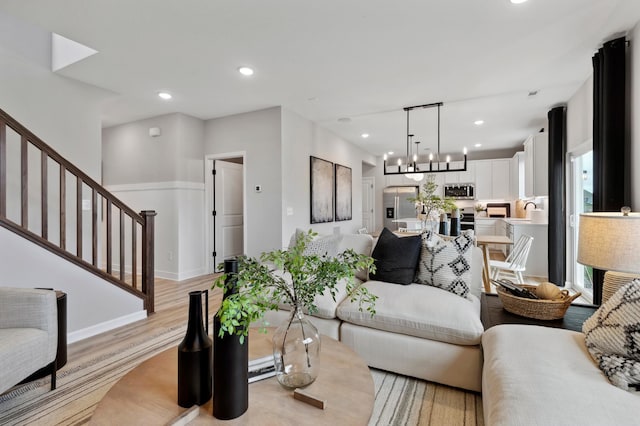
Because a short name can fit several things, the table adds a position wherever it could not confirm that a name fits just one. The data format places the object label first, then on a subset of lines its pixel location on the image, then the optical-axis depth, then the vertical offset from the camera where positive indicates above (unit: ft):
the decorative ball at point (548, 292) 6.56 -1.75
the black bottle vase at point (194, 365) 3.40 -1.69
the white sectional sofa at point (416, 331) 6.14 -2.60
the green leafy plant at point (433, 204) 13.47 +0.32
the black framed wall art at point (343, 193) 20.21 +1.29
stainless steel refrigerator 27.27 +0.68
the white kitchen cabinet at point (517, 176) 21.88 +2.61
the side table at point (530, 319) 6.16 -2.27
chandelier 14.70 +4.21
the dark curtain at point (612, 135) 8.46 +2.12
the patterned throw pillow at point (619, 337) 3.88 -1.82
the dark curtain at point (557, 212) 13.74 -0.04
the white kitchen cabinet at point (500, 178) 25.09 +2.71
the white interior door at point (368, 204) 29.19 +0.73
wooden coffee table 3.21 -2.16
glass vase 3.68 -1.67
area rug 5.52 -3.71
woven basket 6.27 -1.99
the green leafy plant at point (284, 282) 3.07 -0.75
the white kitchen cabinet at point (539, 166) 15.85 +2.41
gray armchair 5.43 -2.17
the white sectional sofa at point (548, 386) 3.33 -2.17
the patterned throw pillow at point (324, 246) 9.04 -1.02
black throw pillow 8.06 -1.27
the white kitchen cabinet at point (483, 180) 25.57 +2.62
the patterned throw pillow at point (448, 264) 7.62 -1.34
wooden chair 12.60 -2.07
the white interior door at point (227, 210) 17.72 +0.12
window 12.74 +0.35
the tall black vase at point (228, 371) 3.14 -1.64
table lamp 5.06 -0.60
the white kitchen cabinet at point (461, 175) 26.00 +3.09
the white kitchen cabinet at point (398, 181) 27.86 +2.83
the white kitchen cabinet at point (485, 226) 24.25 -1.17
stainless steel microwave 26.10 +1.74
